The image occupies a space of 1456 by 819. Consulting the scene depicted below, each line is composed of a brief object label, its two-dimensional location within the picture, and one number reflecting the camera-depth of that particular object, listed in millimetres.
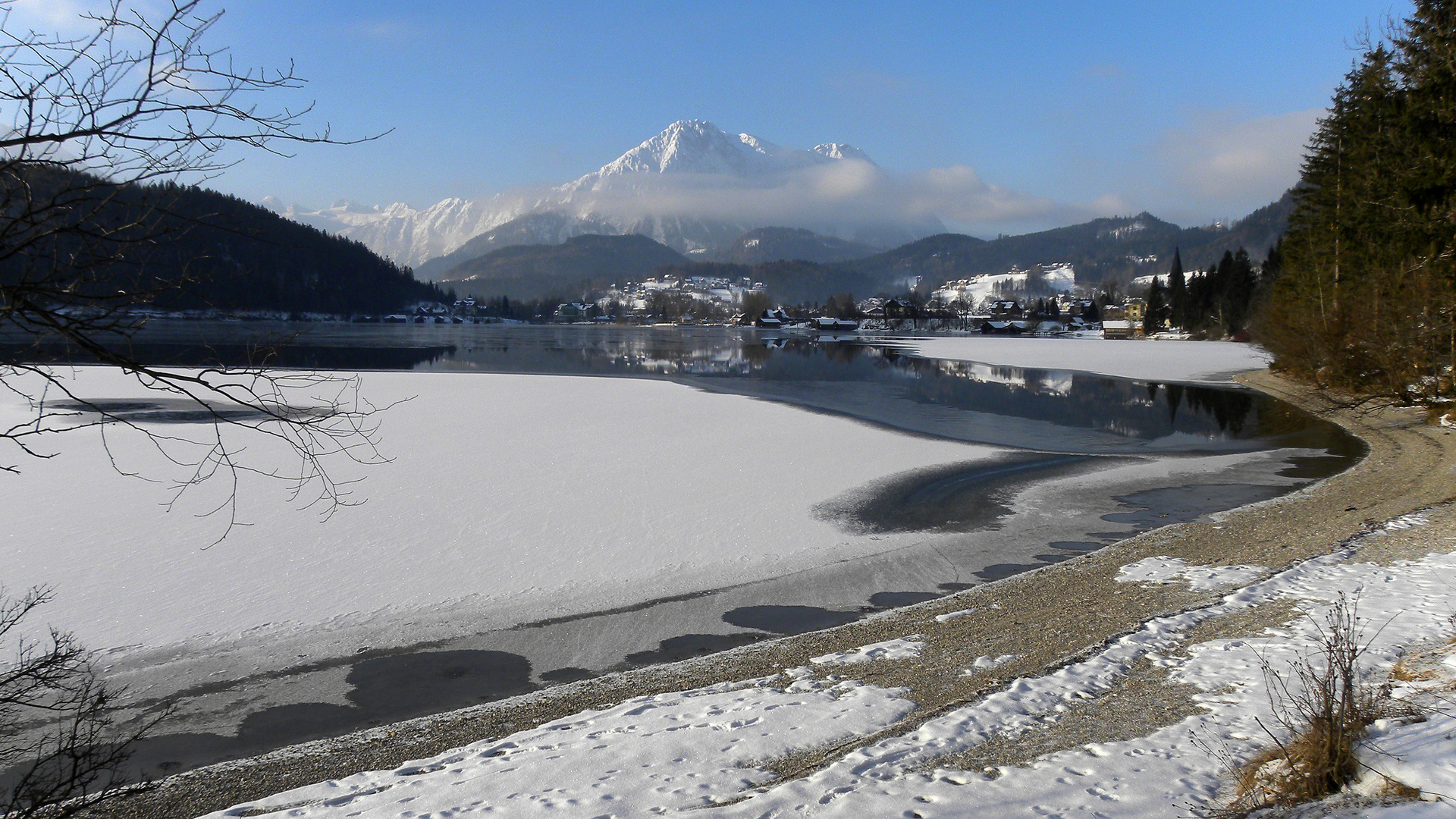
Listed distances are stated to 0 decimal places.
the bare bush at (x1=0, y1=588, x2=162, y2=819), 5092
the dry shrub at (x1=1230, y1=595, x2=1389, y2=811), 3533
